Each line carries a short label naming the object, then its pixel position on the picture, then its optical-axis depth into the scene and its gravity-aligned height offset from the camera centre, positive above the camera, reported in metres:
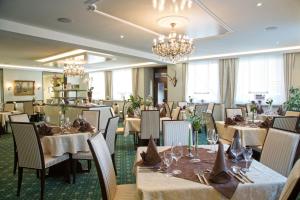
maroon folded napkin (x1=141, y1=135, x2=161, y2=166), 2.01 -0.54
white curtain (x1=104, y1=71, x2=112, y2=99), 13.81 +0.76
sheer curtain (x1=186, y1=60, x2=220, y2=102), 9.57 +0.70
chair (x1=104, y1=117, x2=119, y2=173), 3.56 -0.59
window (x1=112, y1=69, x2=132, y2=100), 12.82 +0.77
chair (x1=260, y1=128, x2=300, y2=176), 2.07 -0.52
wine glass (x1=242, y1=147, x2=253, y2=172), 2.07 -0.53
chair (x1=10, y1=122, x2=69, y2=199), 3.04 -0.74
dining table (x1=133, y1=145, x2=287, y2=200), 1.53 -0.63
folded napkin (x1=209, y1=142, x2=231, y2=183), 1.63 -0.55
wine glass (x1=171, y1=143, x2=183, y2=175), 1.87 -0.58
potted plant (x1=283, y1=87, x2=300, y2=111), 7.16 -0.16
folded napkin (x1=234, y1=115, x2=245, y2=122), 4.68 -0.45
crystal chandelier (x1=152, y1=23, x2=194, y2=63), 4.52 +1.03
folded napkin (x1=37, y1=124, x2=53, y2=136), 3.56 -0.54
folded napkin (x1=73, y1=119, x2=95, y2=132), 3.89 -0.52
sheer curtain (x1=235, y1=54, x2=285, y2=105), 8.25 +0.72
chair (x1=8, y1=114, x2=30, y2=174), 3.98 -0.41
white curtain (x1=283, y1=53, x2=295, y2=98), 7.91 +0.99
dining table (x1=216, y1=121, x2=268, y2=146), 3.98 -0.66
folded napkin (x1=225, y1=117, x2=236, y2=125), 4.52 -0.49
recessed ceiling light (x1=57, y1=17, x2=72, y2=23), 4.35 +1.50
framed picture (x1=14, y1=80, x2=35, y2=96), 12.49 +0.46
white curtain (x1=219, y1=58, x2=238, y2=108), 9.02 +0.68
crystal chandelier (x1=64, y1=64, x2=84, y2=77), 9.16 +1.06
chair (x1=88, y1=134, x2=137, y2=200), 1.87 -0.69
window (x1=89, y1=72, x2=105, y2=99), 14.46 +0.82
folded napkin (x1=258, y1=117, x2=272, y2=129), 4.17 -0.50
